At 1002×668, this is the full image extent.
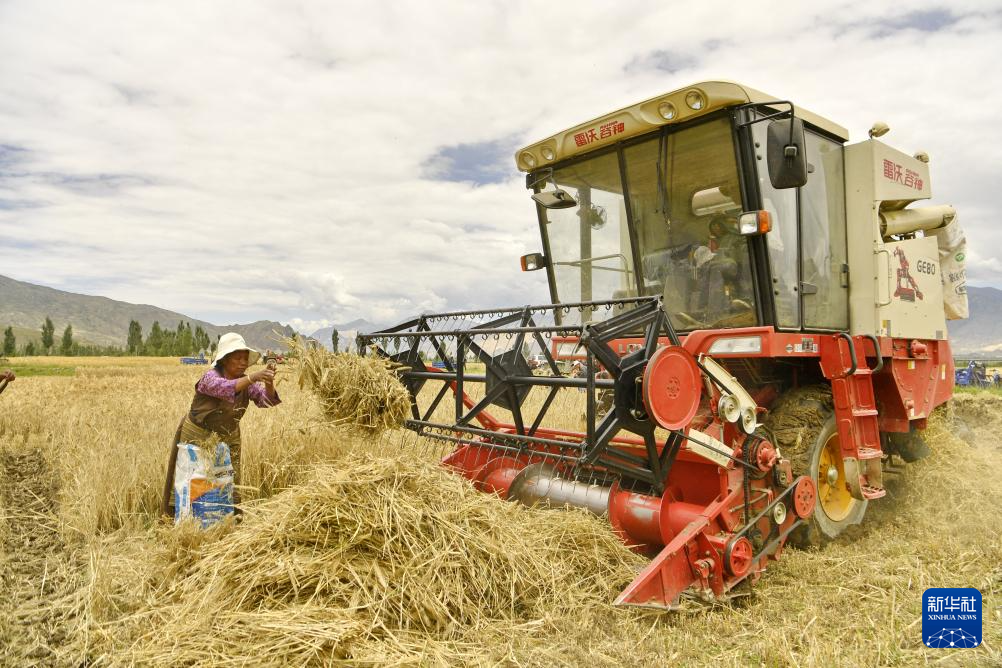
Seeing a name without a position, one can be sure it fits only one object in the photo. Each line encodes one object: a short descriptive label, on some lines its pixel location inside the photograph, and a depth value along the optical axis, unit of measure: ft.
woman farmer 13.99
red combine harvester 12.30
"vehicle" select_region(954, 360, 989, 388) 68.59
